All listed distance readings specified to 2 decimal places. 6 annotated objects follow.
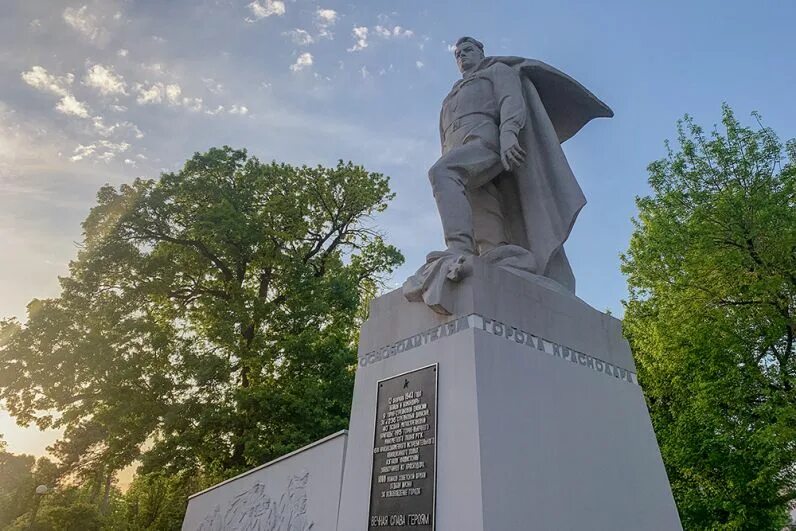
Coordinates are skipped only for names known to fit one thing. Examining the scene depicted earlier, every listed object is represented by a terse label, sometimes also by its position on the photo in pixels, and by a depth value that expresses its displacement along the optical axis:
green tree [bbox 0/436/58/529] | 16.41
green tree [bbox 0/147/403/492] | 15.11
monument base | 3.55
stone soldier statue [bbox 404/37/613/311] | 4.98
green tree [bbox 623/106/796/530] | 12.57
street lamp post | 16.16
